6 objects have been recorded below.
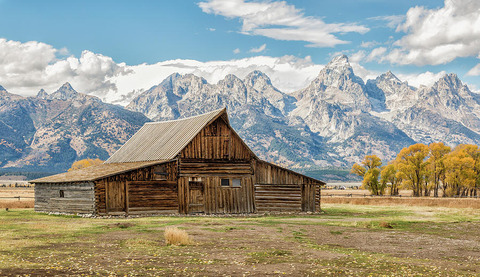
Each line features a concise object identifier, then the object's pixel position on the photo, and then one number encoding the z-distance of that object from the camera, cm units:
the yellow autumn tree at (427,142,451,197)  11050
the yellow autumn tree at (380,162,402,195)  11244
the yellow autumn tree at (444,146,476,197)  10606
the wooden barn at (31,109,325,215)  4391
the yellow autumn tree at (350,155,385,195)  11175
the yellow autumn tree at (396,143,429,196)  11219
